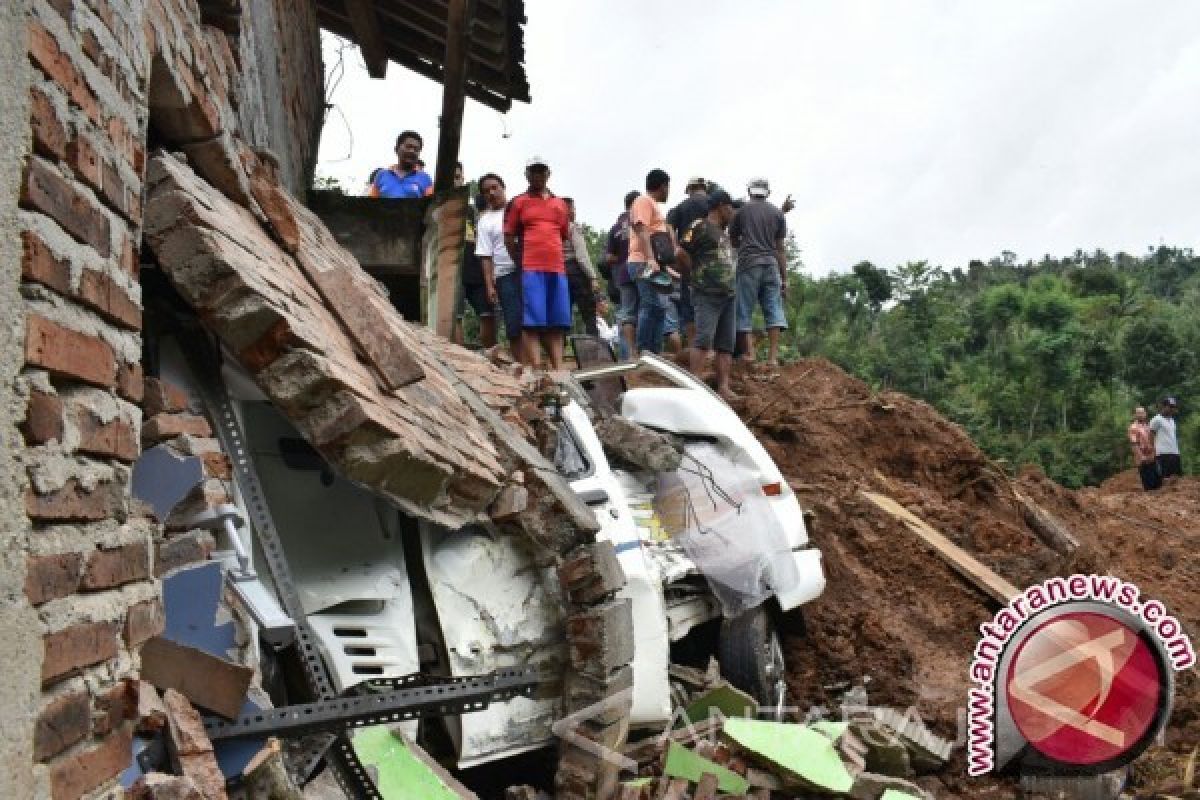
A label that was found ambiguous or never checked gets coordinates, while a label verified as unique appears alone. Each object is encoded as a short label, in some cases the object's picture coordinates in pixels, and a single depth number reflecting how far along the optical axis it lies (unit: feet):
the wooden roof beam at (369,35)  28.53
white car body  13.69
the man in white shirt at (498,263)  30.09
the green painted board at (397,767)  12.85
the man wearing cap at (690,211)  35.01
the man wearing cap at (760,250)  35.09
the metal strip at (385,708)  10.04
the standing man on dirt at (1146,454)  57.93
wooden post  23.98
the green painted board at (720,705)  20.16
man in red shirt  28.60
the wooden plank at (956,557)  30.40
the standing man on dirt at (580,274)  34.14
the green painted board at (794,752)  17.90
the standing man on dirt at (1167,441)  57.41
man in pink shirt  34.58
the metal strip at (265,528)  12.21
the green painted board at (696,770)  17.51
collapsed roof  27.12
